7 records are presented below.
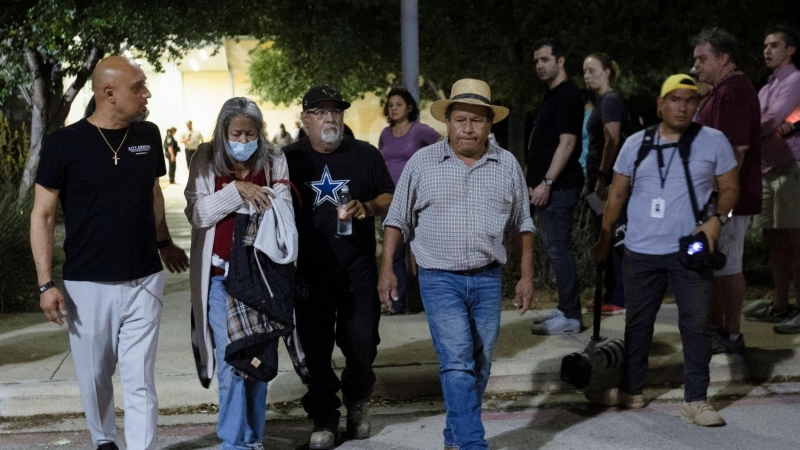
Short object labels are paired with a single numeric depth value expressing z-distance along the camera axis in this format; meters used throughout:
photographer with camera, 5.75
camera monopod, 6.10
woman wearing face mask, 4.97
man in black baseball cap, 5.42
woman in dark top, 7.86
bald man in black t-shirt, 4.60
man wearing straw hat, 4.96
